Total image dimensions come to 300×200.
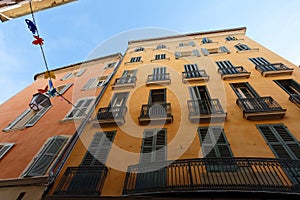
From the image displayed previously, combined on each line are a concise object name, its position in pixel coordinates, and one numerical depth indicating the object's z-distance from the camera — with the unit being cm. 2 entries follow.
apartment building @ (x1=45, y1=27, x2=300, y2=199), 514
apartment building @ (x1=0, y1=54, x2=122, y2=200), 616
